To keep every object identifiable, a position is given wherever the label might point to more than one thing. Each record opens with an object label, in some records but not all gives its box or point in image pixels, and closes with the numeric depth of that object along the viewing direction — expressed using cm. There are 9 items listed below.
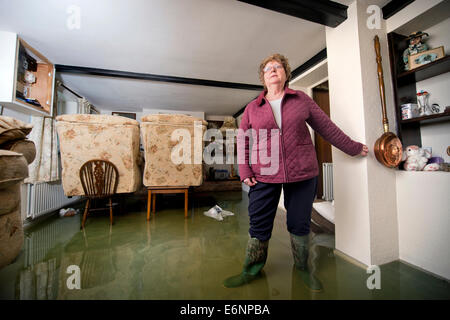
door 256
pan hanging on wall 114
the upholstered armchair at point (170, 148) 198
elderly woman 89
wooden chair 183
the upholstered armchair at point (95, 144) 182
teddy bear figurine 115
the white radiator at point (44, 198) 193
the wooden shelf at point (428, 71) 107
